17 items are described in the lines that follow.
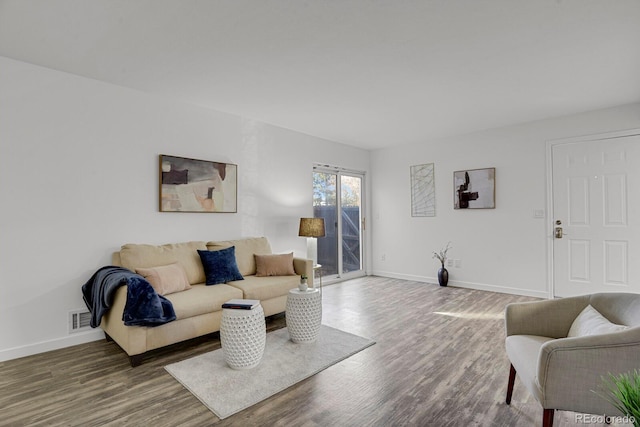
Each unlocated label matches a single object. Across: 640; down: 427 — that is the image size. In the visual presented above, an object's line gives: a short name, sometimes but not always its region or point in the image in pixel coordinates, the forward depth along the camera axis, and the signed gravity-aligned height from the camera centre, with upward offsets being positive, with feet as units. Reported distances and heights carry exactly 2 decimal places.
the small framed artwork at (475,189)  16.26 +1.43
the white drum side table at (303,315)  9.47 -2.90
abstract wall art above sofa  11.73 +1.23
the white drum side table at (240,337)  7.84 -2.94
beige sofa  8.34 -2.37
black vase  17.26 -3.23
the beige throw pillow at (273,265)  12.54 -1.91
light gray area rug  6.79 -3.77
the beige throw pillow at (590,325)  4.94 -1.76
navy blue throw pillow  11.19 -1.75
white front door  12.90 +0.01
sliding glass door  18.13 -0.13
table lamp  14.93 -0.52
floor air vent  9.69 -3.13
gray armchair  4.37 -2.11
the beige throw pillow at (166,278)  9.44 -1.83
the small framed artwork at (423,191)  18.40 +1.48
